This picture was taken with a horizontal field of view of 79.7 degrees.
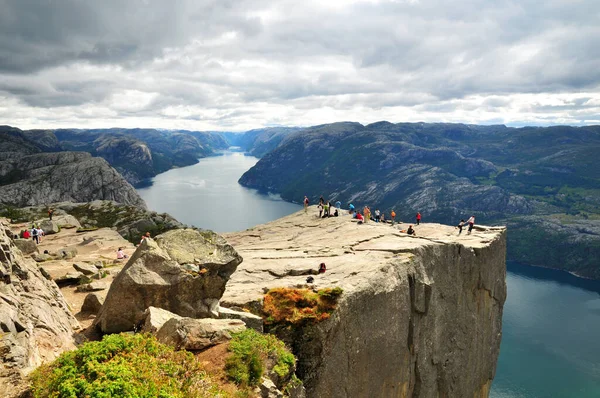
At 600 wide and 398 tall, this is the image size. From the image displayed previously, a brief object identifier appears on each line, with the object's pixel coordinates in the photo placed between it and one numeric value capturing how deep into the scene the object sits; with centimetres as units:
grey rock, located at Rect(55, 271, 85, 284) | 2858
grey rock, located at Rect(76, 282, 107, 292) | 2747
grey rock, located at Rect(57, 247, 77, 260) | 4053
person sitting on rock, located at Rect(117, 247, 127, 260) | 4093
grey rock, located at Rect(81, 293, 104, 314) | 2306
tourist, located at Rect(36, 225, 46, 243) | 5261
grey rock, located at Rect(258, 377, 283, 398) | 1428
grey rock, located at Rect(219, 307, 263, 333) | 1898
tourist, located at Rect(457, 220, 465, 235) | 4373
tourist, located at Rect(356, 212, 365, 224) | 4626
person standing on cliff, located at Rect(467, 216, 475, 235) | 4441
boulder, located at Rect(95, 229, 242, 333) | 1867
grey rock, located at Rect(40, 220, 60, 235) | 6178
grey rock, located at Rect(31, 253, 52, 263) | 3572
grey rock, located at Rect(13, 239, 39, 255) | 3313
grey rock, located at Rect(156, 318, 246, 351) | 1473
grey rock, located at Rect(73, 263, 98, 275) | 3156
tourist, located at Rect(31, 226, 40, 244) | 5083
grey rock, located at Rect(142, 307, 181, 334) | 1584
